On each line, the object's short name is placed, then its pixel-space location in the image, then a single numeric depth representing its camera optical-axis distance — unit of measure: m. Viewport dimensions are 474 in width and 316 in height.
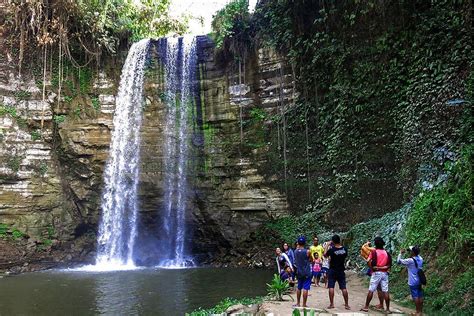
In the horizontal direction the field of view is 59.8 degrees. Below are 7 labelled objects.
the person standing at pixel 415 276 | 6.55
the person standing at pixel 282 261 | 8.44
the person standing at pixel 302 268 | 7.05
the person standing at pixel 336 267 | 6.94
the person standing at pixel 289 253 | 9.56
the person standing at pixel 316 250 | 9.38
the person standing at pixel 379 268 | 6.75
